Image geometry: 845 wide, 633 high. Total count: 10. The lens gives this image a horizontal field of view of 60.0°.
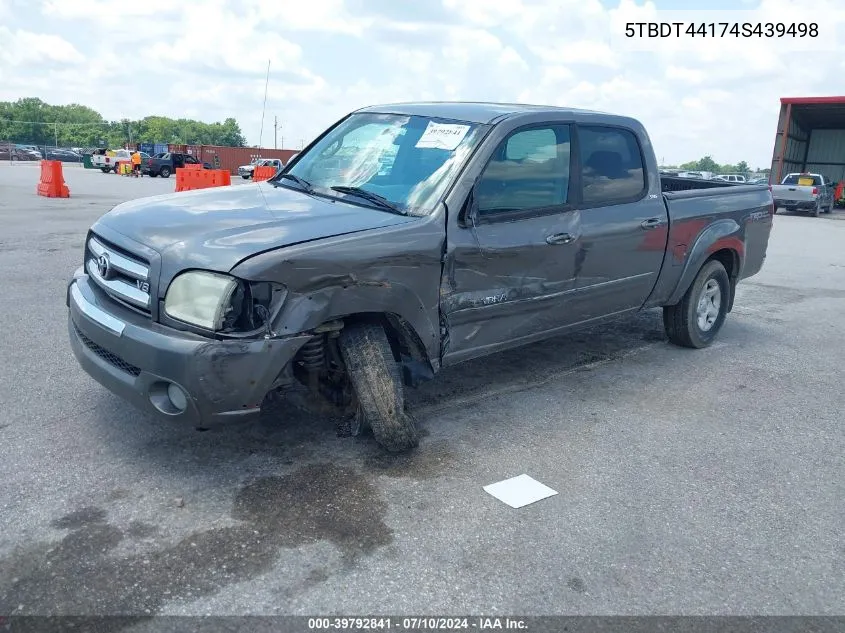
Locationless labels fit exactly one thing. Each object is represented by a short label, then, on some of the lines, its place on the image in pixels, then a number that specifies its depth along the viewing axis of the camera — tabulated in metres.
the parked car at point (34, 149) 65.53
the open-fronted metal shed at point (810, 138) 28.31
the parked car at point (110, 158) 41.53
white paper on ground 3.41
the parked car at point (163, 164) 38.53
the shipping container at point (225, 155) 55.19
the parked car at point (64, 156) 66.29
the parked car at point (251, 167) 44.67
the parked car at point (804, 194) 24.42
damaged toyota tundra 3.19
